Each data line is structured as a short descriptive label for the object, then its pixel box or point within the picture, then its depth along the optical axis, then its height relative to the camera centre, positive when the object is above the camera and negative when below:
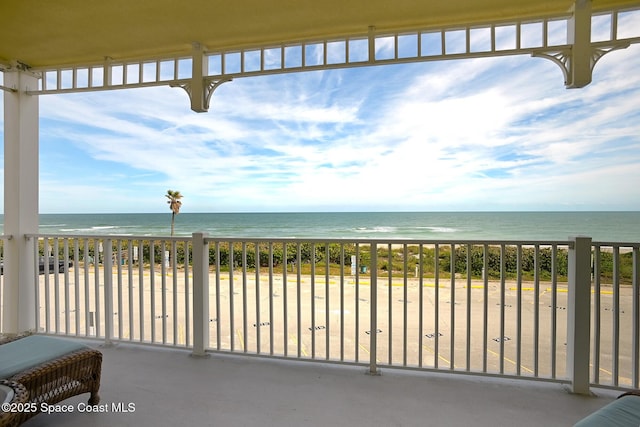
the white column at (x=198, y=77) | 2.92 +1.17
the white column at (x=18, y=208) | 3.15 +0.03
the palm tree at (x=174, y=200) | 21.20 +0.70
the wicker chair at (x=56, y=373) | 1.61 -0.84
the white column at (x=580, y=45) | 2.29 +1.15
